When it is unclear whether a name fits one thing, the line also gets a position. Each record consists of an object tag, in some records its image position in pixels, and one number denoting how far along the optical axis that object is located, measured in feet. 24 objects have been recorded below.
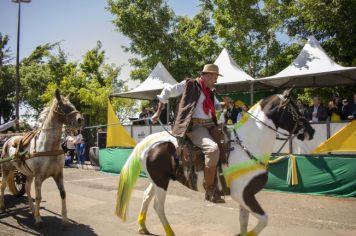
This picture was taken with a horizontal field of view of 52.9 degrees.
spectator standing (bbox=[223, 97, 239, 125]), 40.73
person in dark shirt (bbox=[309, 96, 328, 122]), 34.96
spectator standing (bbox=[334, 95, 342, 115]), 36.60
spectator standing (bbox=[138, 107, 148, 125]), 49.66
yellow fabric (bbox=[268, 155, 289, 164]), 33.06
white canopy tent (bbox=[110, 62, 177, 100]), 52.54
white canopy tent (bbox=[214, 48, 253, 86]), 45.21
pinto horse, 15.49
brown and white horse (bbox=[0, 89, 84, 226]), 21.87
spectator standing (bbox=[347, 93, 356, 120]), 32.15
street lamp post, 67.87
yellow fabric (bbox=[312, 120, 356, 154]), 30.14
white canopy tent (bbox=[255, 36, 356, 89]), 38.88
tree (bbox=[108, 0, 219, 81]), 72.59
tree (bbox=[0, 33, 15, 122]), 106.73
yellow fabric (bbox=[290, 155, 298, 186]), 31.99
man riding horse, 16.84
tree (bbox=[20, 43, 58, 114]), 101.14
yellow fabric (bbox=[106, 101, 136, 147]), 47.03
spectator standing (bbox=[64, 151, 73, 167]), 60.53
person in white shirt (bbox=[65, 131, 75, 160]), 61.26
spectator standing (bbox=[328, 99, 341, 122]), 35.79
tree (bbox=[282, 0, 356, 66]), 50.78
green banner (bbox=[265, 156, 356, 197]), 29.66
